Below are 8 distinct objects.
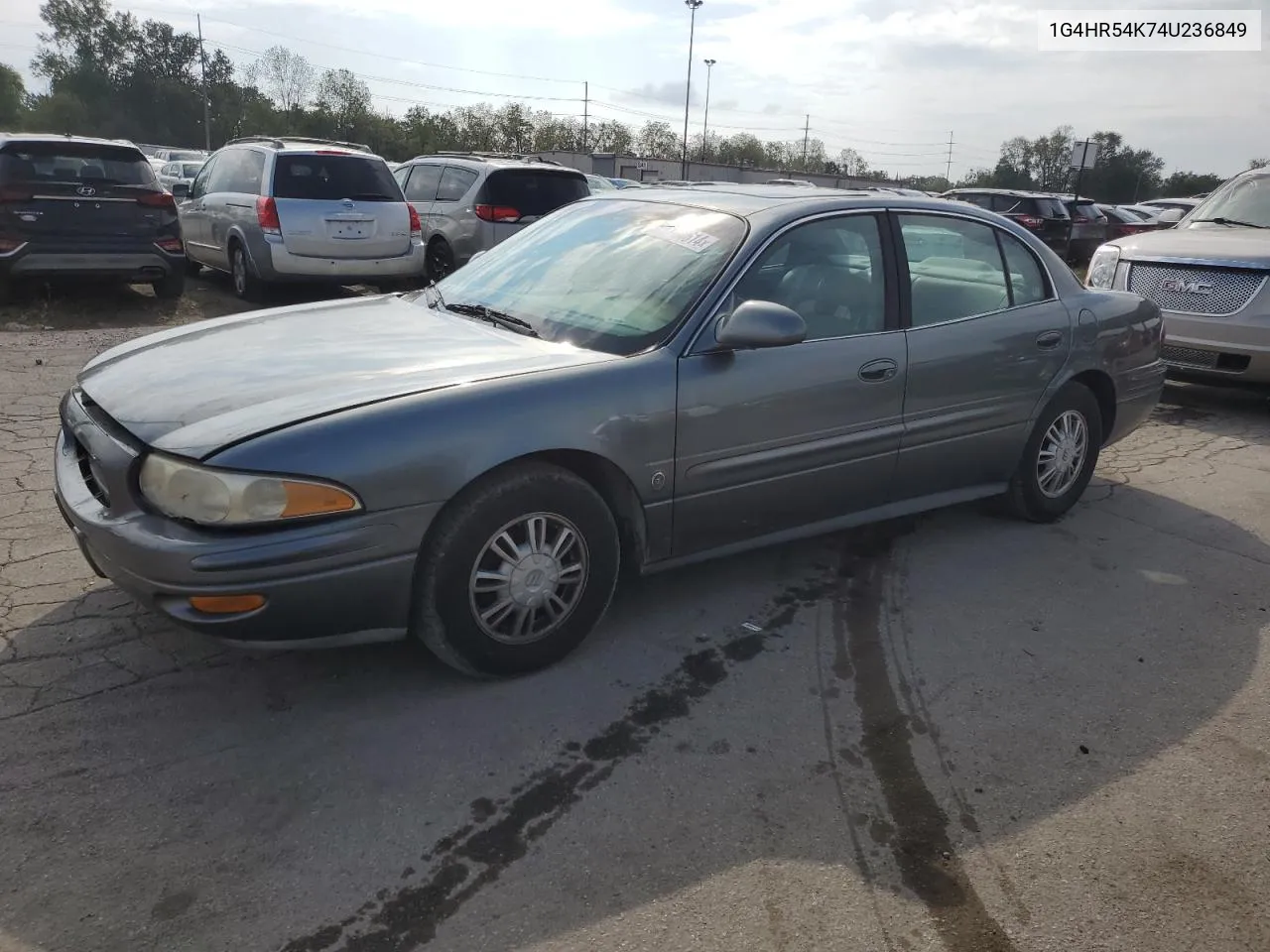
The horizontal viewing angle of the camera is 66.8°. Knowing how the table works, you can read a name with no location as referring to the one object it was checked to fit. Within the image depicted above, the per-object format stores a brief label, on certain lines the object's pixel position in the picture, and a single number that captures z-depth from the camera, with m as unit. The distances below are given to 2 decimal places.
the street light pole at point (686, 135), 46.00
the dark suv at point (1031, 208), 20.06
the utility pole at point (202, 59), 78.31
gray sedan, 2.75
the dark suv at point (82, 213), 8.73
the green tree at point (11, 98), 73.94
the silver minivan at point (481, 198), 11.18
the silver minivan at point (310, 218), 9.95
